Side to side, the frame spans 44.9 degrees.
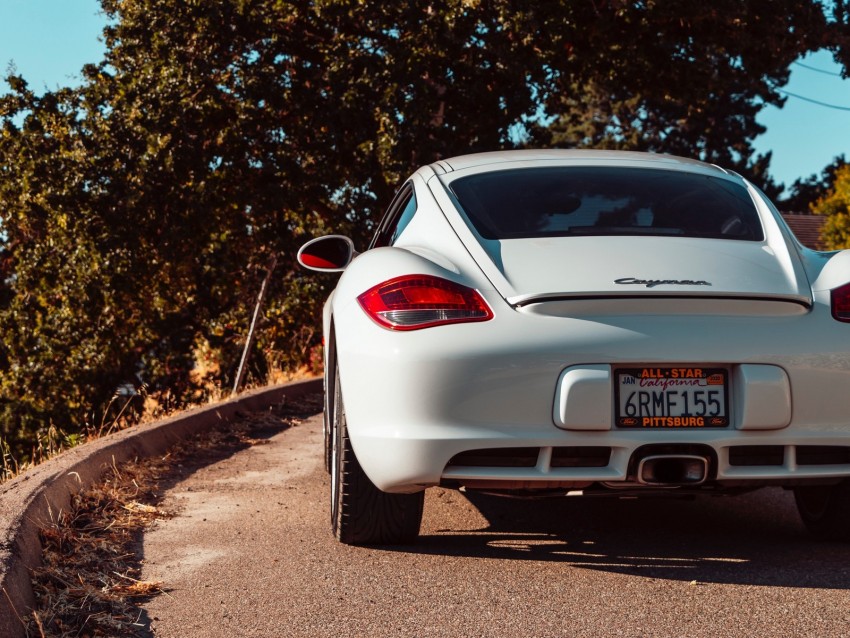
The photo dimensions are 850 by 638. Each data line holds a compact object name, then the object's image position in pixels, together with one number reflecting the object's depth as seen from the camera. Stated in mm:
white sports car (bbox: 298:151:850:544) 3279
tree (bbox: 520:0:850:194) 14664
